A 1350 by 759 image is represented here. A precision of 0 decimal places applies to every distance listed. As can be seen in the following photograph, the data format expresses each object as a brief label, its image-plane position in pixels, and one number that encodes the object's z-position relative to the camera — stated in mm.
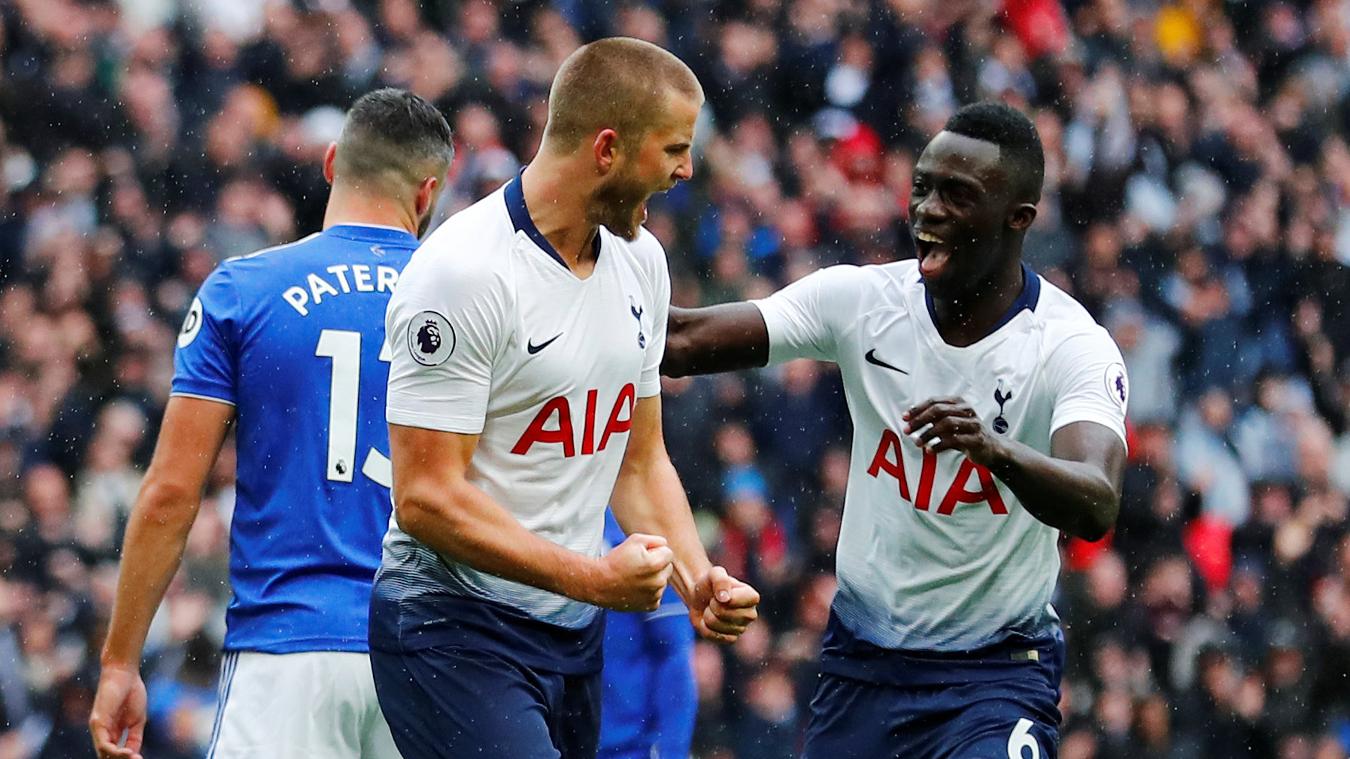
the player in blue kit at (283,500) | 9328
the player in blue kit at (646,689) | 10102
